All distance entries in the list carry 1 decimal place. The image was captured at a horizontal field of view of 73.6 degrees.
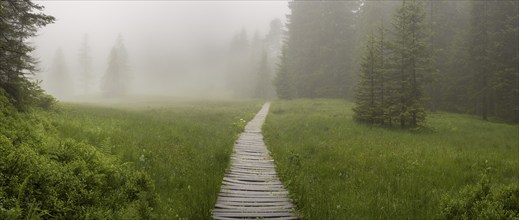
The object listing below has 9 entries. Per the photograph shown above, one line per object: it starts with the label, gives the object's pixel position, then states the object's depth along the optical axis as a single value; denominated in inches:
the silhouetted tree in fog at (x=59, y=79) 3499.0
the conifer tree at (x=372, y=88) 944.3
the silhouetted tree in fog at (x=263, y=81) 2844.5
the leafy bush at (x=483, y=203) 268.5
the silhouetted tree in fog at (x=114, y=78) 3280.0
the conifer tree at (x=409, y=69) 921.5
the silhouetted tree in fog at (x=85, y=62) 3853.3
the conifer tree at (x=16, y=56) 442.0
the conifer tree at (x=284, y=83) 2097.7
